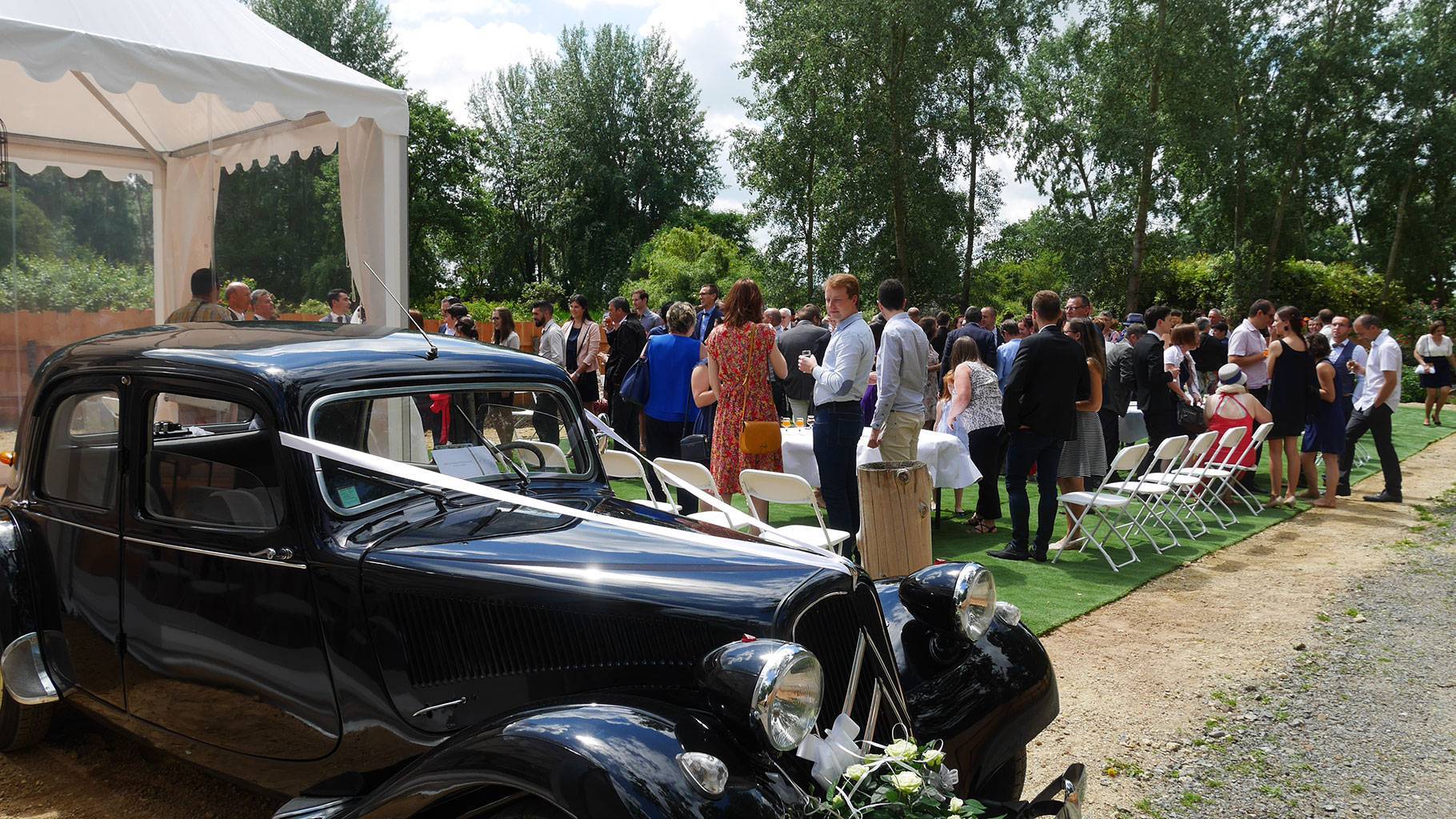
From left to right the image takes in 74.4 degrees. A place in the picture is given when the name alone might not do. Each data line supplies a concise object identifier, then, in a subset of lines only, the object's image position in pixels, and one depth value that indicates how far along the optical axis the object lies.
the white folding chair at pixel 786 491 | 5.55
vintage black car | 2.23
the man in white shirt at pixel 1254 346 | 10.29
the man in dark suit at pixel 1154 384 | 9.83
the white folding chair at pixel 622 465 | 6.74
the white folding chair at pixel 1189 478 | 8.52
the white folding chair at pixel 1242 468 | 9.35
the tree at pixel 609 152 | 43.31
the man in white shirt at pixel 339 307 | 8.13
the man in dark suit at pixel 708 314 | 10.70
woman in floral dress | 6.64
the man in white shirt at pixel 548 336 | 11.88
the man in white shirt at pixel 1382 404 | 10.10
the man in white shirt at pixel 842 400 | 6.27
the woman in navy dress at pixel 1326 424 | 9.88
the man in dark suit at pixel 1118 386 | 10.16
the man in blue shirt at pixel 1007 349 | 10.07
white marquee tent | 5.62
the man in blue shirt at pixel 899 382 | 6.42
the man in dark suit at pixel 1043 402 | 6.91
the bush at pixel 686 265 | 36.97
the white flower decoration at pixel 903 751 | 2.29
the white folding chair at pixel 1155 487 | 7.95
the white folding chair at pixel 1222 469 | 8.98
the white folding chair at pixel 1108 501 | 7.32
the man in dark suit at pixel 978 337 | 10.21
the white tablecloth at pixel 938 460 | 7.73
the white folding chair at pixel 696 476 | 6.05
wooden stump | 5.88
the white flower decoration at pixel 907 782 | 2.17
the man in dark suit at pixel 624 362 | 9.98
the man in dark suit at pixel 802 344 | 9.00
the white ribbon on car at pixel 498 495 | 2.76
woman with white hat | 9.66
